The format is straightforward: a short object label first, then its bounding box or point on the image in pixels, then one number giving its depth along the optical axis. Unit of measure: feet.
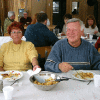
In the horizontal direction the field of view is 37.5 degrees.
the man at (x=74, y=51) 5.53
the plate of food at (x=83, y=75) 4.55
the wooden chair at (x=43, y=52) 8.13
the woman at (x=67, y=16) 14.66
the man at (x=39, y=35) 9.16
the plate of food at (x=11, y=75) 4.51
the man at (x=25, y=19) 21.80
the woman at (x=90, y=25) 14.70
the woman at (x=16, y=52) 6.30
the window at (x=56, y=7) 24.67
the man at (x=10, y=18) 17.74
